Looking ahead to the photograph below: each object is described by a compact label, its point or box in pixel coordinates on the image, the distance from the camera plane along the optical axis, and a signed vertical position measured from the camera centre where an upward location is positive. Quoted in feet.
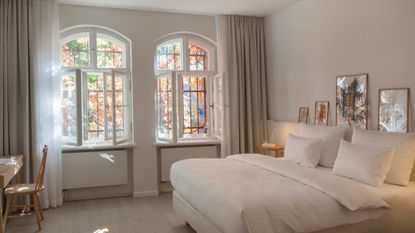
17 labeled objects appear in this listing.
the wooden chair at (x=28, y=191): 12.98 -2.82
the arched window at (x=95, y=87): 17.02 +1.06
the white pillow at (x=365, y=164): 10.50 -1.67
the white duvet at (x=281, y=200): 8.45 -2.27
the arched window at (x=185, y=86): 18.39 +1.12
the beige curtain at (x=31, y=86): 15.28 +1.00
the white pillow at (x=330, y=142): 13.26 -1.28
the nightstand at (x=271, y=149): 17.31 -1.94
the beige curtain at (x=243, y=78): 18.92 +1.50
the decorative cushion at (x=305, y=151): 13.26 -1.61
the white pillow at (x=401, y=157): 10.57 -1.47
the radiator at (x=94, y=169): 16.70 -2.70
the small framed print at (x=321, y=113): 15.28 -0.27
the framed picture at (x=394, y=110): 11.66 -0.15
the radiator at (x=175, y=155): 18.20 -2.29
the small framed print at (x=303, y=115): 16.61 -0.37
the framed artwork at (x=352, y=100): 13.26 +0.22
